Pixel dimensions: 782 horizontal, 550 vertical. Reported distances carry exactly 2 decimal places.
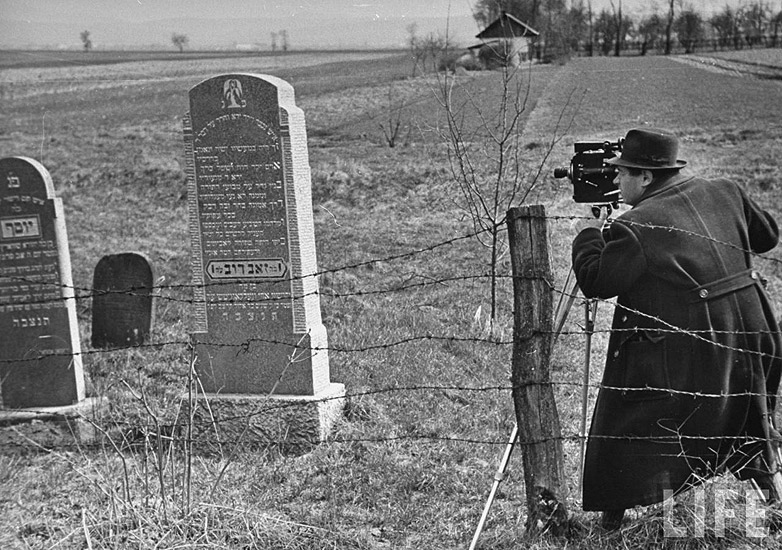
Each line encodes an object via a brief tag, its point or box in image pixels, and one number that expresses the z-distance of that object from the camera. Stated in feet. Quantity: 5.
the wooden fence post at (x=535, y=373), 12.14
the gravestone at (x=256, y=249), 18.34
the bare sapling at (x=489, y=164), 24.64
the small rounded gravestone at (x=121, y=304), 26.58
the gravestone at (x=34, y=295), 20.62
